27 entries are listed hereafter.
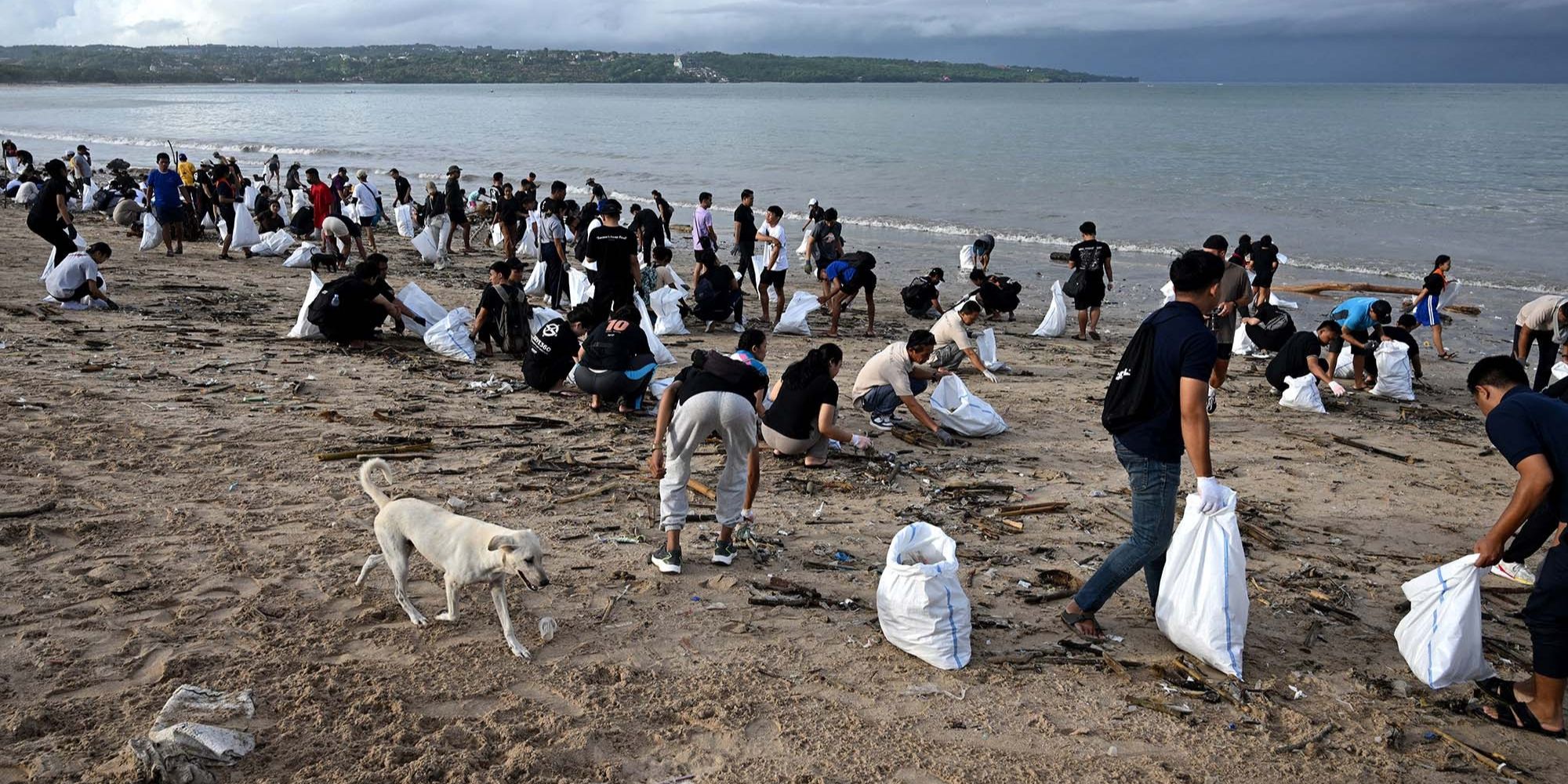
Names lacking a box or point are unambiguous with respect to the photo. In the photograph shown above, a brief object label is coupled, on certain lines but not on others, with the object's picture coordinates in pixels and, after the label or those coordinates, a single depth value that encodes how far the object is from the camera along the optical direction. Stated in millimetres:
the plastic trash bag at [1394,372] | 9831
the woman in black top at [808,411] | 6742
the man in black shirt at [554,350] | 8406
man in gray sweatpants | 4945
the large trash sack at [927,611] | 4211
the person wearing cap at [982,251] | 13727
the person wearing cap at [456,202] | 16188
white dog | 3998
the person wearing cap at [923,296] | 13302
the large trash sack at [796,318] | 11766
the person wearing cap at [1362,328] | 10016
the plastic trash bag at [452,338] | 9469
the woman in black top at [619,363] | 7789
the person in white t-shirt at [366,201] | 17812
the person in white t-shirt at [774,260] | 12414
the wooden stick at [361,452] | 6363
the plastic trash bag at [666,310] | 11240
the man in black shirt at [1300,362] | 9539
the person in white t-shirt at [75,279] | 10180
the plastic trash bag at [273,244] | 15008
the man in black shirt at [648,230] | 12148
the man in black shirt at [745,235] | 13031
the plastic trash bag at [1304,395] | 9359
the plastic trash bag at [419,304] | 10117
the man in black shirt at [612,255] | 9297
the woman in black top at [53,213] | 11148
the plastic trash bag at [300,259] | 14320
